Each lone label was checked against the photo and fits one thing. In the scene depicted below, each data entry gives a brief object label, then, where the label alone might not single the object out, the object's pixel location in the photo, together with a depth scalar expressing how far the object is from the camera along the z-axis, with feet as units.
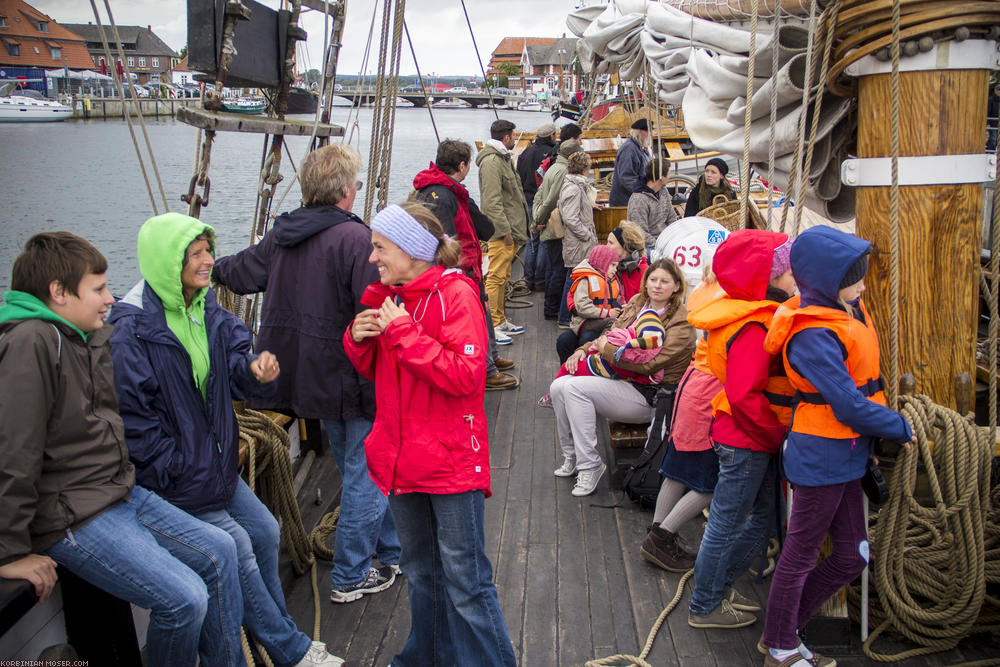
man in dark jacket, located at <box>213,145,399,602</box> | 8.99
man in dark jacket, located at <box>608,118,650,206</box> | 23.03
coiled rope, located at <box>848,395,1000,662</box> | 8.00
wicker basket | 15.98
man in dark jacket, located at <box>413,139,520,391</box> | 14.32
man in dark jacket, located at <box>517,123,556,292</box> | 28.17
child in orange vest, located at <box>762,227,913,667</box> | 6.97
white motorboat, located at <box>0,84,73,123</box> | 176.45
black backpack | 11.35
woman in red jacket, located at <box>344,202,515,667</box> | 6.76
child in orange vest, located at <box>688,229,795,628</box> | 7.91
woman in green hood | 7.04
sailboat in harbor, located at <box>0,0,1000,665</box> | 8.02
